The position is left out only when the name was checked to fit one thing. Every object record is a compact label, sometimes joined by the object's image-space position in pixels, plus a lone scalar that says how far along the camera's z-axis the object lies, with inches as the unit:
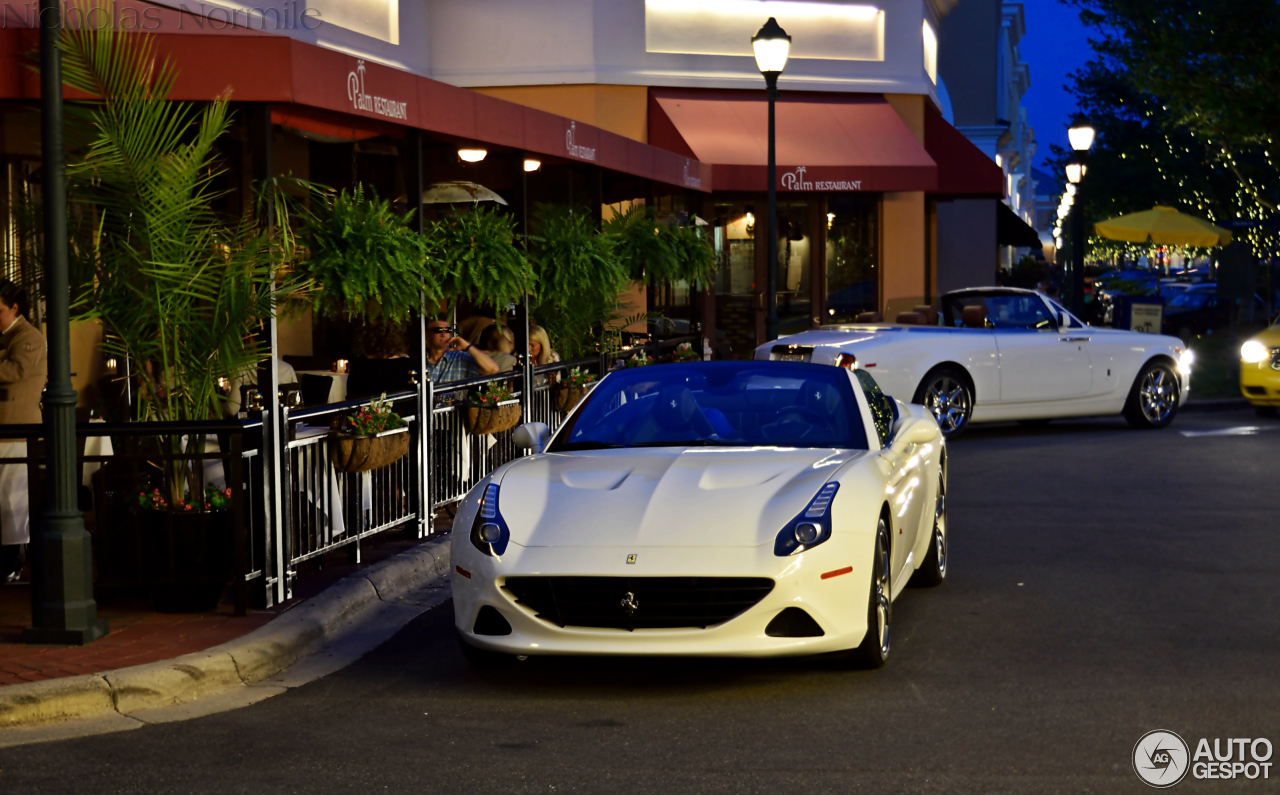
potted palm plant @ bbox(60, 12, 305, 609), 303.3
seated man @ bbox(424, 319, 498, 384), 462.0
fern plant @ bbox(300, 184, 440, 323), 361.7
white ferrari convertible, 239.9
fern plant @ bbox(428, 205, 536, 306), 430.6
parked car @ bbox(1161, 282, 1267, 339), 1620.3
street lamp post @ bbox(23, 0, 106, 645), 272.5
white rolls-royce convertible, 652.1
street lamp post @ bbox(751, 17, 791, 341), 700.7
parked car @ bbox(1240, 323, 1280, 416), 740.0
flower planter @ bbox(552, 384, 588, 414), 538.9
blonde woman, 535.8
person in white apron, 343.0
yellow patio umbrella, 1275.8
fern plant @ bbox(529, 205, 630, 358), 529.3
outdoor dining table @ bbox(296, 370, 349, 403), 465.4
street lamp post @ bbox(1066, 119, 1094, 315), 977.5
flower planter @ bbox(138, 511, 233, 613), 300.7
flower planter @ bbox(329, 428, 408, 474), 352.8
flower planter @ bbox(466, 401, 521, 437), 444.1
